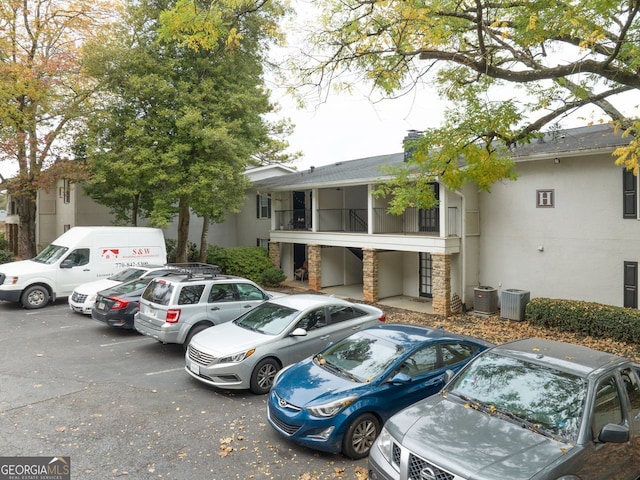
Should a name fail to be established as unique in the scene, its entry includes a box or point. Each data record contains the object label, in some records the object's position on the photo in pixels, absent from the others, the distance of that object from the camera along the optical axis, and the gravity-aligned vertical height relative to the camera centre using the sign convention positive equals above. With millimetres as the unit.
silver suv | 9227 -1430
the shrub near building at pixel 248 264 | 19859 -1198
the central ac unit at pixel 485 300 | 14570 -2139
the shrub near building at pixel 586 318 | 11016 -2211
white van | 13758 -731
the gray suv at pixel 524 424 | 3859 -1850
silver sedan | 7254 -1773
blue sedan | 5367 -1924
